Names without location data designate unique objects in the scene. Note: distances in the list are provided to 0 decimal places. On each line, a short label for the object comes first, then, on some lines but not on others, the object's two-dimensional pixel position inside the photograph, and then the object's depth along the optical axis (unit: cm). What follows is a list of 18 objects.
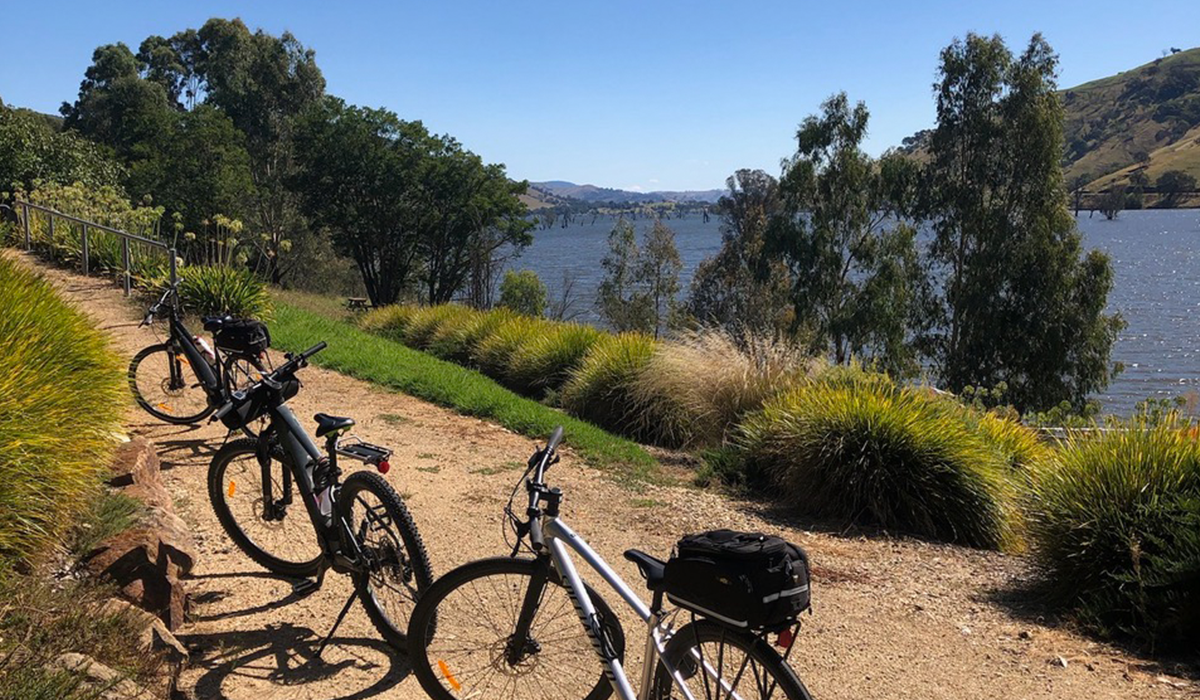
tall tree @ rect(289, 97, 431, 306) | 3978
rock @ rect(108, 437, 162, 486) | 482
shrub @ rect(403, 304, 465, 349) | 1819
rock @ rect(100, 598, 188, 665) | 352
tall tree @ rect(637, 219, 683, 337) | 5741
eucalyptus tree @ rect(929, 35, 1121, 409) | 3033
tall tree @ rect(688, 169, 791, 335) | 5253
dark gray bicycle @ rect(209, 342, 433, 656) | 395
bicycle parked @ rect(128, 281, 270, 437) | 704
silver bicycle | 265
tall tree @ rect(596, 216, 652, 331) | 5750
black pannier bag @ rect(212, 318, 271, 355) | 538
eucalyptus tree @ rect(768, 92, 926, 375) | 3334
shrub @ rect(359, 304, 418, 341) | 1972
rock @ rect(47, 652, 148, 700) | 296
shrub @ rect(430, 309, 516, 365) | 1616
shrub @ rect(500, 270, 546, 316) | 5441
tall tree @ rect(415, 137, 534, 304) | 4112
